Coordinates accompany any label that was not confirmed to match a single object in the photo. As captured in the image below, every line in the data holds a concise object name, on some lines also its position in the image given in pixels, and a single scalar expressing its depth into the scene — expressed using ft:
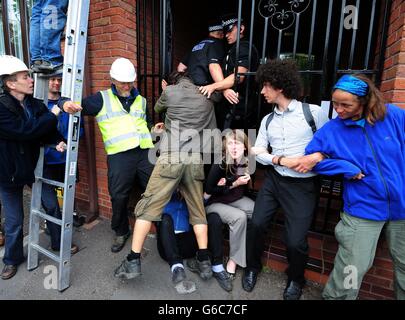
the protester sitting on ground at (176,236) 7.85
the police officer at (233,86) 8.39
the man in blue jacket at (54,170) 8.75
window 12.14
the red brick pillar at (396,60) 6.22
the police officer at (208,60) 8.59
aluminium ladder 6.81
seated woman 7.95
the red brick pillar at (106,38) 9.61
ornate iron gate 7.28
